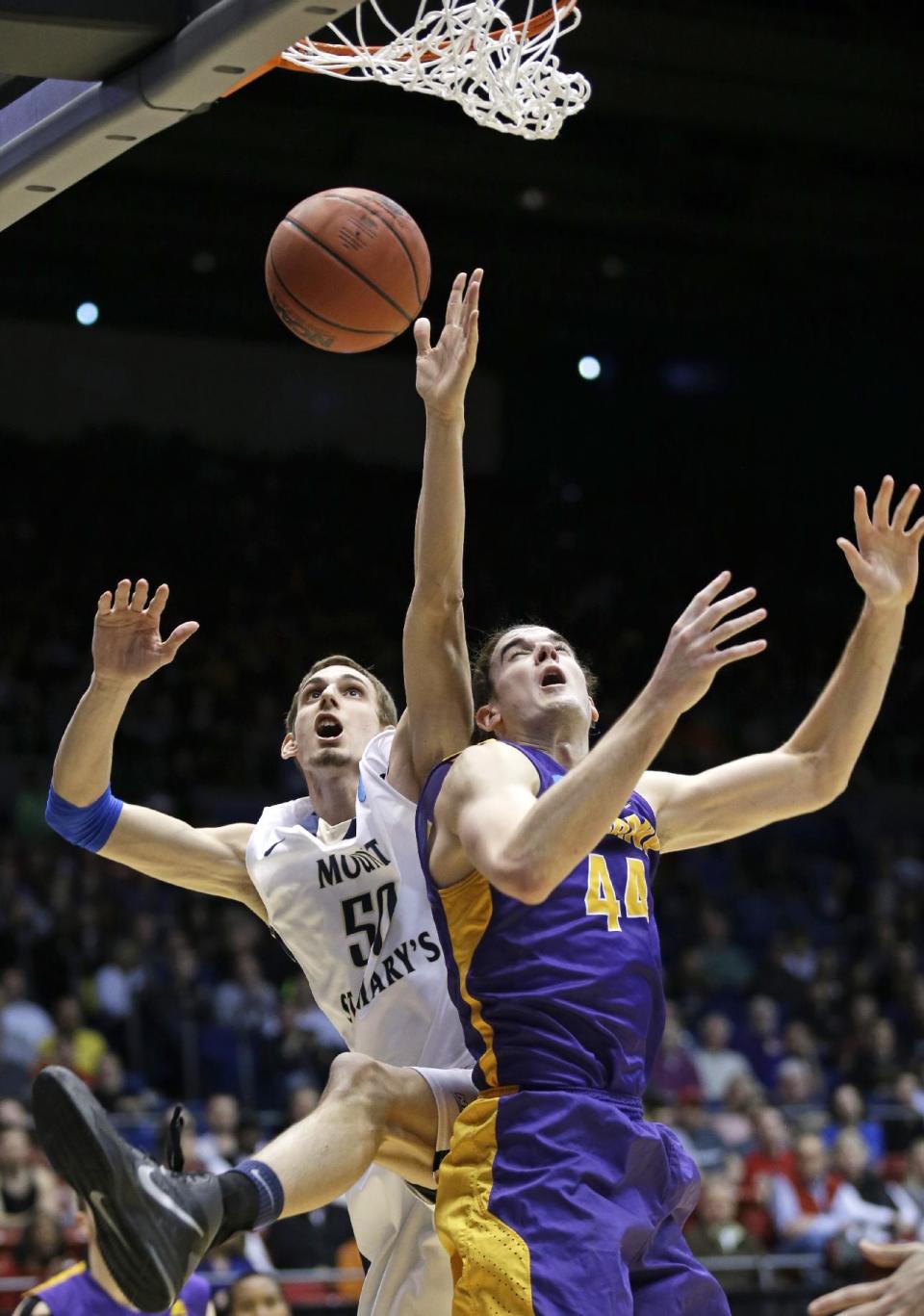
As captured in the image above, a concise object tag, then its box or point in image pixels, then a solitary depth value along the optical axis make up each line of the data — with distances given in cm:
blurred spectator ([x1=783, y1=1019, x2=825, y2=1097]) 1112
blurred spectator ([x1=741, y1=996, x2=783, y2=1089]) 1122
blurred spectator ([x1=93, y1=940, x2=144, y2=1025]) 1023
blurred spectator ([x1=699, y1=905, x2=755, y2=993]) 1234
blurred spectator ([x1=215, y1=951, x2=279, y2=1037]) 1021
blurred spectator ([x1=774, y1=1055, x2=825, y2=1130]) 989
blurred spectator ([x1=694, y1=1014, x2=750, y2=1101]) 1079
